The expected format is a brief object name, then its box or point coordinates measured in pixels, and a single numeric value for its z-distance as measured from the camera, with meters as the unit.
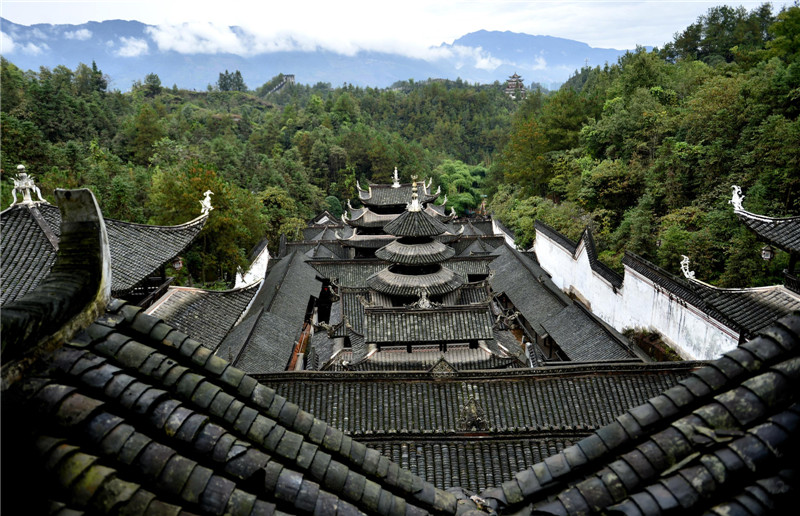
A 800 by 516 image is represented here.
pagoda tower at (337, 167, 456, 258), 29.69
